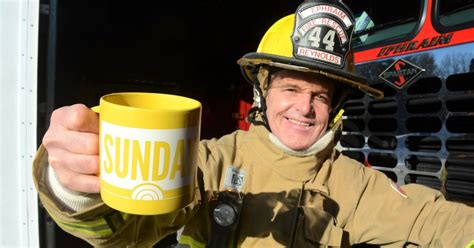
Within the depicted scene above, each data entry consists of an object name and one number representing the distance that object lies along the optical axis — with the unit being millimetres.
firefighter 1409
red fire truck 2262
